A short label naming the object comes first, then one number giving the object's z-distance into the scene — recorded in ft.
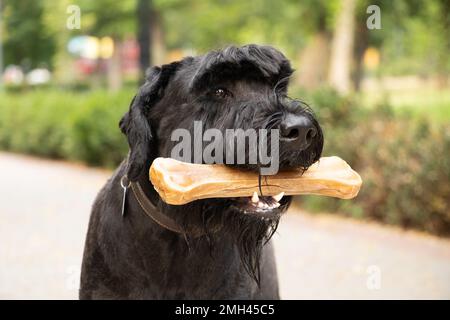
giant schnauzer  9.95
